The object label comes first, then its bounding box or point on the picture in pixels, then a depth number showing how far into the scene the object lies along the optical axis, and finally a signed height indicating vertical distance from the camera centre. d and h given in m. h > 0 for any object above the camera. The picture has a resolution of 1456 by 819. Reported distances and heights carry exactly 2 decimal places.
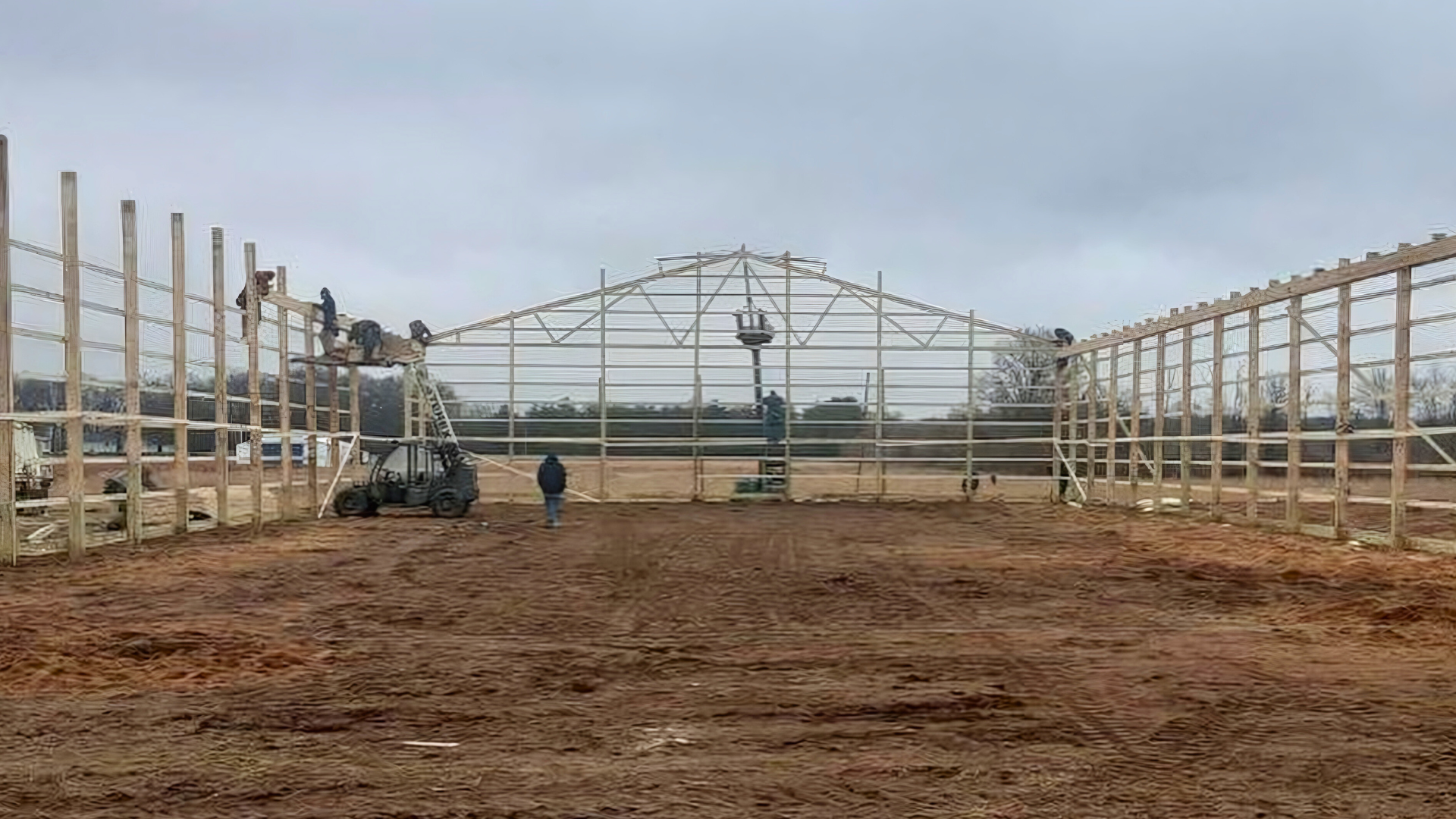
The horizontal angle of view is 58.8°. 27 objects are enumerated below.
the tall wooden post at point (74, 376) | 17.42 +0.27
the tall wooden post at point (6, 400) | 16.16 -0.06
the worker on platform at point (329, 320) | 28.56 +1.67
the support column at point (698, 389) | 34.59 +0.19
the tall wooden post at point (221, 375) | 23.05 +0.37
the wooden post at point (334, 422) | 30.03 -0.62
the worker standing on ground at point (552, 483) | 24.72 -1.67
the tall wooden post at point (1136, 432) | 28.66 -0.80
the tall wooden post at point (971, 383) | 35.09 +0.36
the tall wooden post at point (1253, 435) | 22.72 -0.69
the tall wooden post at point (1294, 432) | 21.06 -0.58
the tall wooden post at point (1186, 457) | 25.73 -1.21
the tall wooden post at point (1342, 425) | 19.52 -0.43
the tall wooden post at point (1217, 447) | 24.02 -0.96
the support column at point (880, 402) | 34.79 -0.15
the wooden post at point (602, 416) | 34.16 -0.52
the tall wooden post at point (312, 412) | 28.30 -0.35
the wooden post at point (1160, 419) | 27.11 -0.47
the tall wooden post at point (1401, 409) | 17.97 -0.18
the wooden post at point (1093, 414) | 31.47 -0.43
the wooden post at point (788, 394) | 34.72 +0.05
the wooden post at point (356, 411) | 31.25 -0.37
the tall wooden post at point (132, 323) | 19.98 +1.15
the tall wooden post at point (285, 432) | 26.38 -0.75
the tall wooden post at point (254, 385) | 24.50 +0.20
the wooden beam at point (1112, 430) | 30.09 -0.78
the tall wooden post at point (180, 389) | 21.47 +0.11
